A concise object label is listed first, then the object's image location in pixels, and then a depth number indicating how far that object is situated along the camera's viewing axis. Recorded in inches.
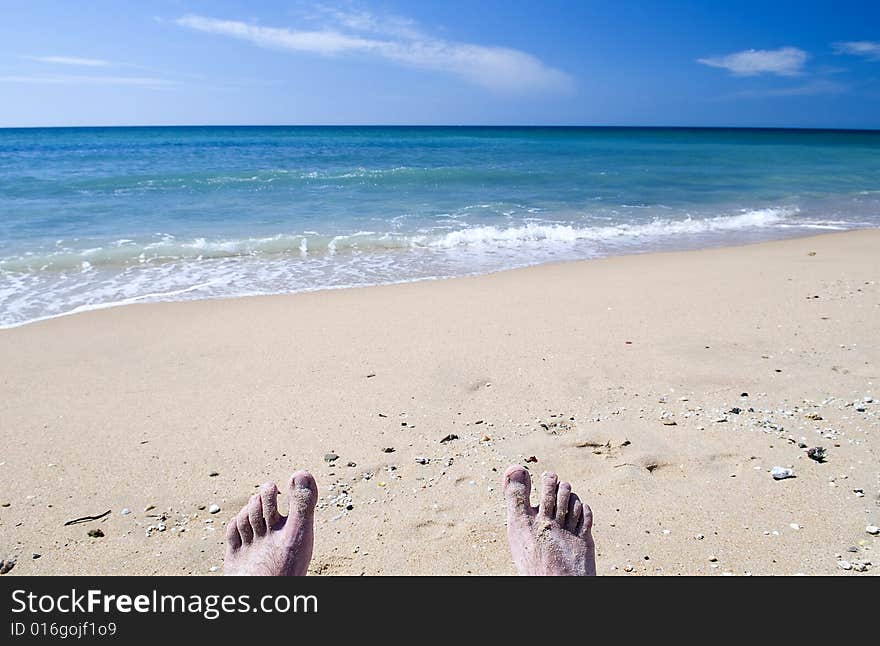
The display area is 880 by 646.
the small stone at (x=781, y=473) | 102.8
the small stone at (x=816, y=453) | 107.4
